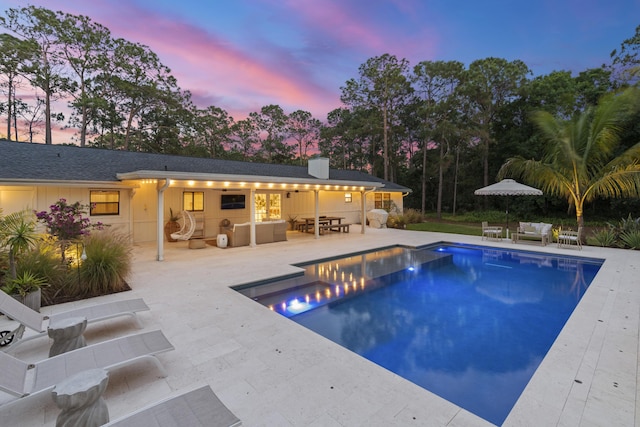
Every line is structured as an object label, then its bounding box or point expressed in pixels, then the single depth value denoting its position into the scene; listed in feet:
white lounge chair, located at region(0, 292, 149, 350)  11.46
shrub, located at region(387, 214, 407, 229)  58.75
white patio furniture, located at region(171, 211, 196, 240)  35.24
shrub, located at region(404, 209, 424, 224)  62.84
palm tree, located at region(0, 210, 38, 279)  15.58
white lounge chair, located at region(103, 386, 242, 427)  6.95
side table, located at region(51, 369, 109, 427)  6.59
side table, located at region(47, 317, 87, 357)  10.48
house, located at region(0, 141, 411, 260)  29.48
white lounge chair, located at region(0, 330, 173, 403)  8.07
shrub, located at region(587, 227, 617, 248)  36.58
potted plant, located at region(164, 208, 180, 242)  39.50
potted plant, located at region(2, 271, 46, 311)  15.31
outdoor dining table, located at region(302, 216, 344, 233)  49.66
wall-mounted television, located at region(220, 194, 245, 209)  44.42
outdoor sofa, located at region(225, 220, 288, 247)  36.76
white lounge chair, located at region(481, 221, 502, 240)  41.51
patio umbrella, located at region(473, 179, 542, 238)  39.99
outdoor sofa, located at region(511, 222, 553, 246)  37.86
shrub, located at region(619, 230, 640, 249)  34.40
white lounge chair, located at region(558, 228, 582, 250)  35.31
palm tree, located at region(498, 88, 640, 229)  34.99
